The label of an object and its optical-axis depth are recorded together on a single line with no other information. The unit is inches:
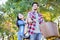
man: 103.0
